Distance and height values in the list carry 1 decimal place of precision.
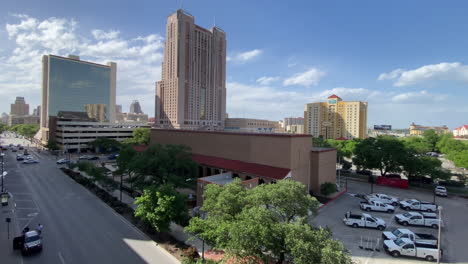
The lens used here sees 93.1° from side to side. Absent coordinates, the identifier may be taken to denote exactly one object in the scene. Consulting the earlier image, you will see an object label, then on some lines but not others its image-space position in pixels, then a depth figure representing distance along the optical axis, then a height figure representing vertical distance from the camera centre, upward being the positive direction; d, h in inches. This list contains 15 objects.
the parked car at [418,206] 1043.3 -351.6
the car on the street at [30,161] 1930.9 -328.3
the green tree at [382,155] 1462.8 -160.9
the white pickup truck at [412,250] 648.4 -349.2
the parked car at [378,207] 1026.1 -353.4
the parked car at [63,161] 1946.9 -327.3
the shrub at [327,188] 1181.7 -313.4
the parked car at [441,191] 1279.5 -339.8
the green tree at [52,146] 2568.9 -253.3
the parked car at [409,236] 701.0 -344.0
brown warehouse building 1093.8 -174.6
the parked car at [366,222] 845.8 -349.0
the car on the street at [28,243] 599.0 -329.7
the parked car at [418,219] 877.8 -350.3
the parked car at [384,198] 1117.7 -349.5
